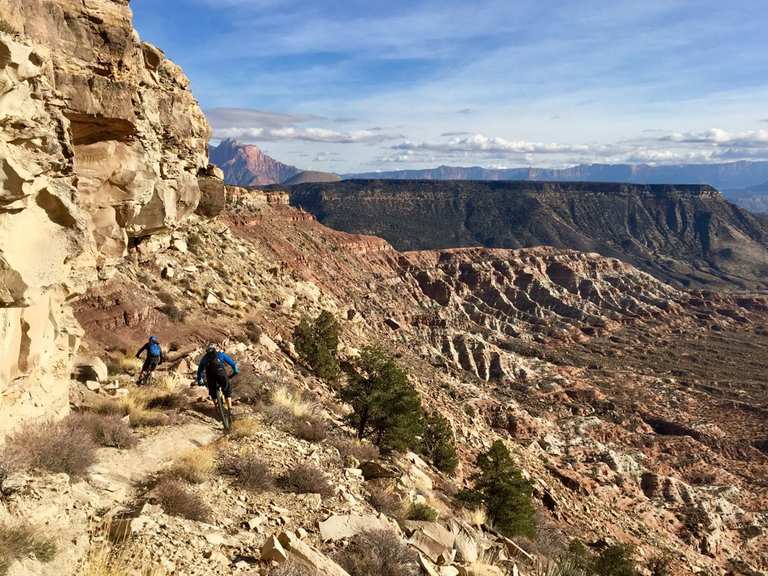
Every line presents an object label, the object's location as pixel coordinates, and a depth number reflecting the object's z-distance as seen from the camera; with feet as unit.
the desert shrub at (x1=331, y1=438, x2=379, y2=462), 39.42
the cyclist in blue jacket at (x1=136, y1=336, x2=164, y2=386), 42.06
